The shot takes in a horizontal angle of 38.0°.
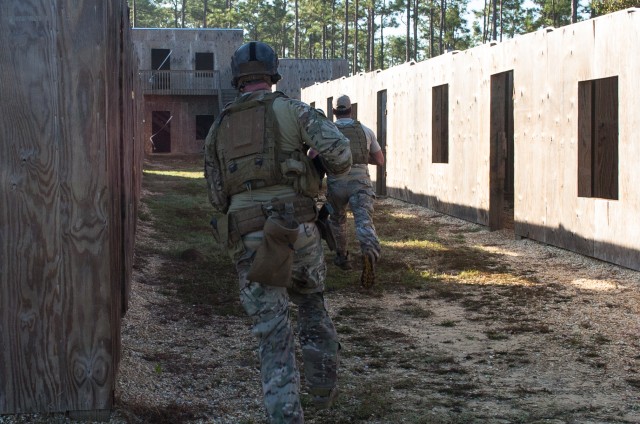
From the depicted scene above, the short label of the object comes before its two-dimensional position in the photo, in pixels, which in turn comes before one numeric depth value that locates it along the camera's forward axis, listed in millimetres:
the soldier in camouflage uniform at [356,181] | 8828
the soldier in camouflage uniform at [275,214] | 4273
